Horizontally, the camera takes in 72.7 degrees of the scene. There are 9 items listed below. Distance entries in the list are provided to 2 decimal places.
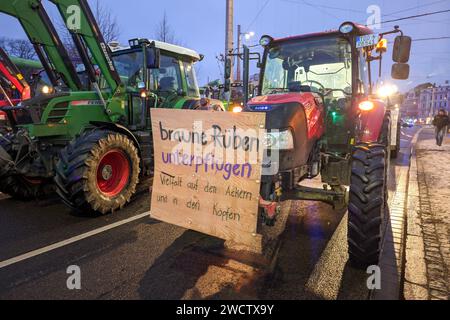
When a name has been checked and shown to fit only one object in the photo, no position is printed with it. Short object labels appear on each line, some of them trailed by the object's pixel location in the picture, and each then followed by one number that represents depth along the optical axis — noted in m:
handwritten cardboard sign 2.60
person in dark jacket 14.05
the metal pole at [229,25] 13.00
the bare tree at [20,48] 33.50
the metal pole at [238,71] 22.95
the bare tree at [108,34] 18.03
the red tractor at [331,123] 3.01
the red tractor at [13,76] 7.21
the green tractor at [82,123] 4.41
